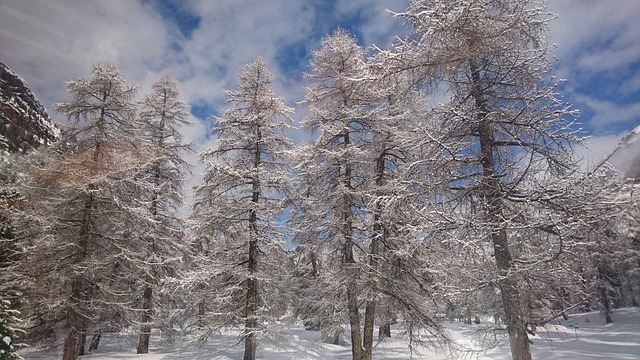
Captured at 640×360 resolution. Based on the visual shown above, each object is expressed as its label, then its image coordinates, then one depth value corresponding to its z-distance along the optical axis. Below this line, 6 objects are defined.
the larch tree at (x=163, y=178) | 16.05
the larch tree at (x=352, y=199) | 10.62
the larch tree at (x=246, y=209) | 11.95
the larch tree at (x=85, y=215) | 10.45
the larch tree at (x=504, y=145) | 5.18
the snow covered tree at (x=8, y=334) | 8.34
